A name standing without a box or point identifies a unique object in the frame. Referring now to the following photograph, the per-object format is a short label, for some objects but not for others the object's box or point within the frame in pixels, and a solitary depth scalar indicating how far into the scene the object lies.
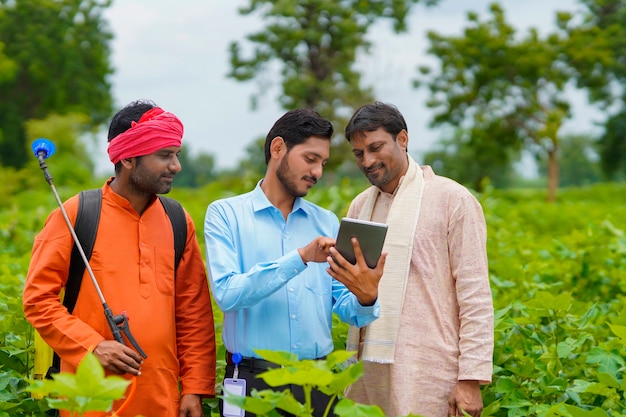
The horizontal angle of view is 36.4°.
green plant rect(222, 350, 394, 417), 2.27
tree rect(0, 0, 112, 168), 45.75
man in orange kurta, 3.18
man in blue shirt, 3.26
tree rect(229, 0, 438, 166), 38.19
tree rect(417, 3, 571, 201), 37.41
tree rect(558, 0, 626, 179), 37.59
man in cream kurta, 3.46
